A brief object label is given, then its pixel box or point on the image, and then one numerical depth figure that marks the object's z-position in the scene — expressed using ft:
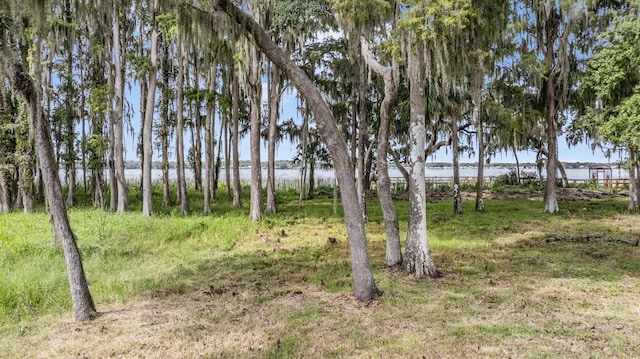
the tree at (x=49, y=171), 15.65
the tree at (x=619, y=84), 29.30
